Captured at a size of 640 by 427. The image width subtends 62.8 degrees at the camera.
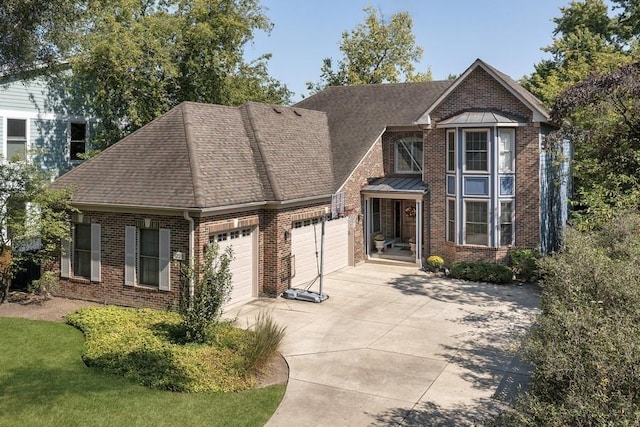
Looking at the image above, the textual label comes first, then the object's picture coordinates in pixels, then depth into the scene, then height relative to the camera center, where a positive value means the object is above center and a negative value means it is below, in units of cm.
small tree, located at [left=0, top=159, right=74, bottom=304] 1530 -12
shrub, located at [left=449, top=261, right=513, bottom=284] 1920 -234
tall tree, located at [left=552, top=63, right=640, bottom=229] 1673 +278
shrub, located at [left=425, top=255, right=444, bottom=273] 2114 -217
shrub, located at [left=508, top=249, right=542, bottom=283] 1914 -200
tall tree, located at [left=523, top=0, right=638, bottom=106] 2858 +1147
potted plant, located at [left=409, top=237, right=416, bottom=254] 2317 -158
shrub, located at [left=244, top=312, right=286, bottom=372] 1030 -275
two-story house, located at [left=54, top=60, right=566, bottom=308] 1513 +76
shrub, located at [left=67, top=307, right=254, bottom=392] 981 -298
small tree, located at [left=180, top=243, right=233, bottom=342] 1132 -199
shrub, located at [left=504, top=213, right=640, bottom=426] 504 -152
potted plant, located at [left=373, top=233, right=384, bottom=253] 2362 -145
